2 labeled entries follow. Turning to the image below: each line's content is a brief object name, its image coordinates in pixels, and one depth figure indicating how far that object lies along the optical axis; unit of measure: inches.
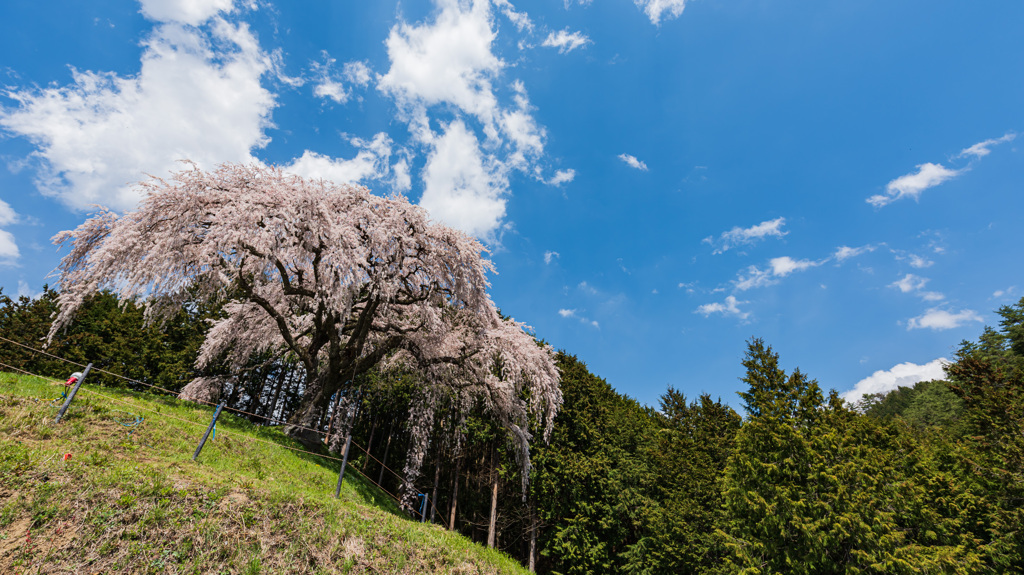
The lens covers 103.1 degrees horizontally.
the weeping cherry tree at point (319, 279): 492.1
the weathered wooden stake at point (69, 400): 333.7
